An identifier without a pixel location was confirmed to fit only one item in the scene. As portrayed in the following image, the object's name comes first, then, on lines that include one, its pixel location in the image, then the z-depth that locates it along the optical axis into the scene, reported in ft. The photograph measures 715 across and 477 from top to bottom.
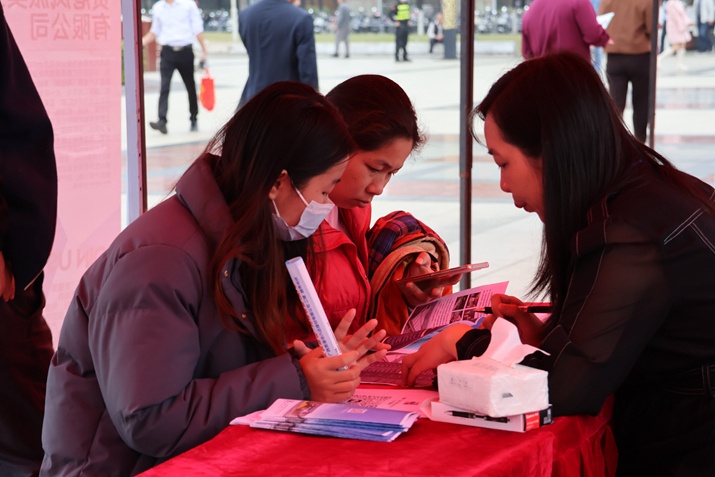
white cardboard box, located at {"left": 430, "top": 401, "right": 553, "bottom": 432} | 5.02
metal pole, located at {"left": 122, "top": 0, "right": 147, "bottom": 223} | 12.35
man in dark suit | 17.75
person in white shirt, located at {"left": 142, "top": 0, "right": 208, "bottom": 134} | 15.76
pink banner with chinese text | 10.25
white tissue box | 4.94
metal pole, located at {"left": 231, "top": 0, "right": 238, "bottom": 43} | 17.51
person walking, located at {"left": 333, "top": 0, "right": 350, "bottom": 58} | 18.65
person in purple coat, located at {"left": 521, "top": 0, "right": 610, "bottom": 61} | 18.02
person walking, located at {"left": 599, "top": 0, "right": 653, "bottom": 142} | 17.89
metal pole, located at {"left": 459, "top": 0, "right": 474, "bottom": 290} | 15.46
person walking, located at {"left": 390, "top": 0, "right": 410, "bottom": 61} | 18.40
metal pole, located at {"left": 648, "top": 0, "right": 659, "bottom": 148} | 17.66
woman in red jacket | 7.57
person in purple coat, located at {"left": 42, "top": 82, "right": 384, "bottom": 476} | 5.16
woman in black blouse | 5.44
